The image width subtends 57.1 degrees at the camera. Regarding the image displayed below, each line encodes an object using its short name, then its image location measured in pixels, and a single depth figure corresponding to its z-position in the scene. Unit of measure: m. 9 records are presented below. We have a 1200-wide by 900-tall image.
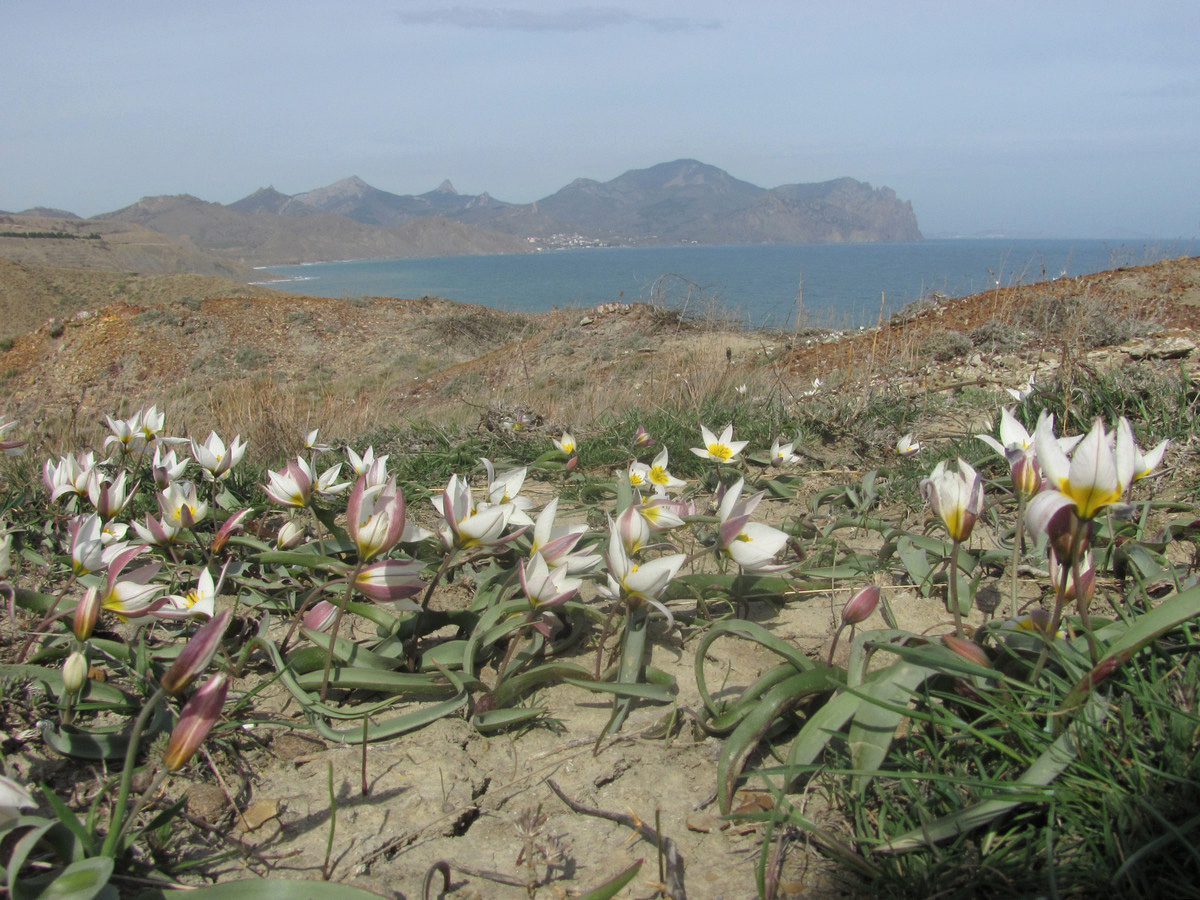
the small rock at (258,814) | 0.44
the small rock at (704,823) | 0.43
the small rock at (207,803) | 0.44
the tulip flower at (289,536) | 0.61
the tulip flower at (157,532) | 0.56
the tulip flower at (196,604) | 0.47
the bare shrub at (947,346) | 4.90
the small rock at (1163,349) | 3.58
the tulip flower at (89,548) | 0.51
